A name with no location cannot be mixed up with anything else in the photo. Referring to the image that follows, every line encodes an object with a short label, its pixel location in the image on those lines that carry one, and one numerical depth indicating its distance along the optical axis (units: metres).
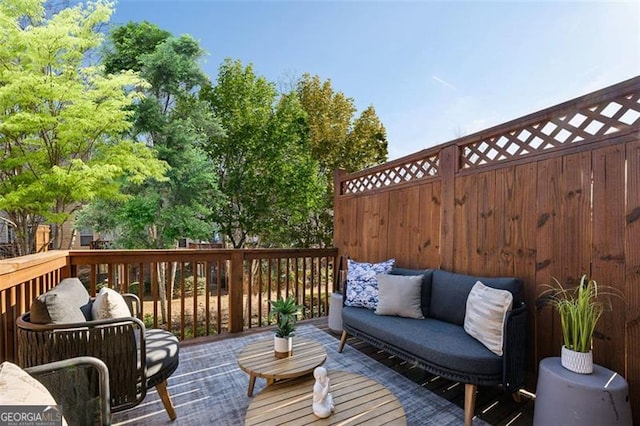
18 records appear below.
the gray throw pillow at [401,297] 2.79
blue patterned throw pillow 3.15
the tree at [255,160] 6.09
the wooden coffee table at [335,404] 1.44
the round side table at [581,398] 1.51
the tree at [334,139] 6.65
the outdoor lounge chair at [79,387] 1.25
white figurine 1.47
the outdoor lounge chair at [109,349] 1.56
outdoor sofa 1.96
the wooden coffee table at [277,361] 1.86
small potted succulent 2.10
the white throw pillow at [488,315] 2.04
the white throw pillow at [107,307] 1.92
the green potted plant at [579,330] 1.69
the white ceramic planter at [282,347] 2.08
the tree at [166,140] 5.66
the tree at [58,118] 4.46
